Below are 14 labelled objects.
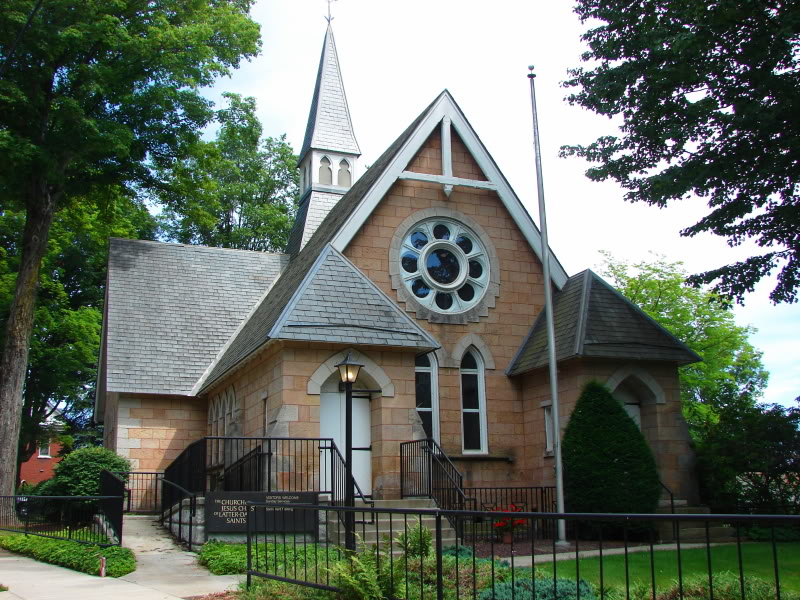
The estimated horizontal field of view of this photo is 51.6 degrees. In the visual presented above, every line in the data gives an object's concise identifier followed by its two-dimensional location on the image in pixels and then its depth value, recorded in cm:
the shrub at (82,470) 1839
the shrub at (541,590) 731
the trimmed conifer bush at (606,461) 1662
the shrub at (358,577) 800
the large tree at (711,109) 1555
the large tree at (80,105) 2094
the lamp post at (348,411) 1221
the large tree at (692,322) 3741
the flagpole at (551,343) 1645
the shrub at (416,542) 1081
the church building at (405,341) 1688
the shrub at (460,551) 1028
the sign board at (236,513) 1358
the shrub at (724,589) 627
